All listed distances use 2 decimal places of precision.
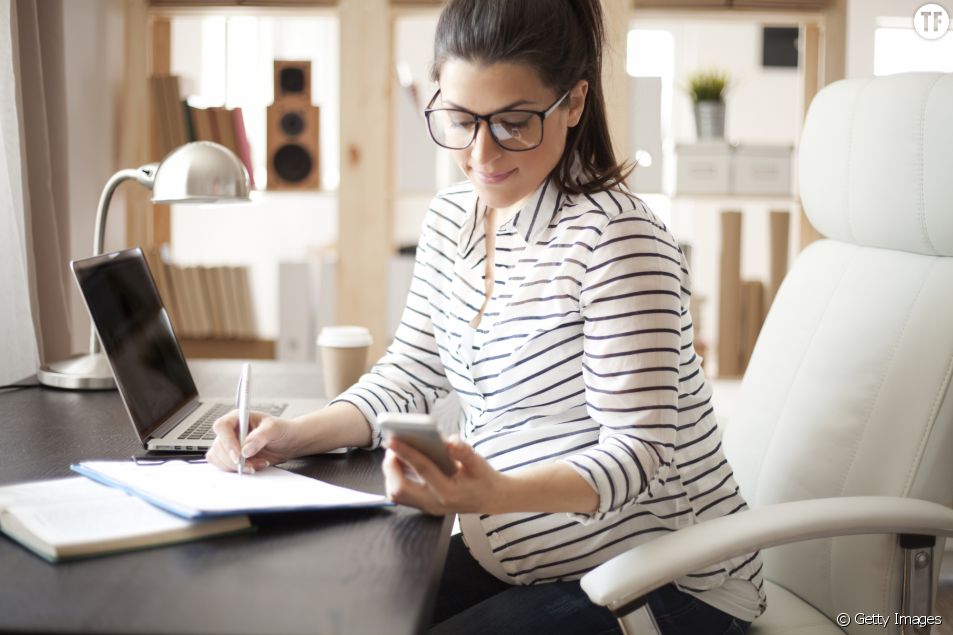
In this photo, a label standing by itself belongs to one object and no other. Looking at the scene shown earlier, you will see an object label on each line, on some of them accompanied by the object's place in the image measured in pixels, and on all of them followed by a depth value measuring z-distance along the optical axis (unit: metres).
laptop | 1.13
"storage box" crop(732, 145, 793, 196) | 2.87
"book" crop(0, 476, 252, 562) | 0.78
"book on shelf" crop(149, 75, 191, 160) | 2.79
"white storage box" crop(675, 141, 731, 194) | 2.86
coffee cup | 1.53
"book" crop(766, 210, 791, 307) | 2.92
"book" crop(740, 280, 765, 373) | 2.99
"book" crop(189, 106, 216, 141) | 2.80
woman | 0.99
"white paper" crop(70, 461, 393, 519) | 0.86
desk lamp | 1.44
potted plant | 2.92
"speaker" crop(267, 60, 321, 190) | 2.84
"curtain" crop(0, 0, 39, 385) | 1.77
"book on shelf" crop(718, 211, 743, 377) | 2.94
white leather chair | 1.03
